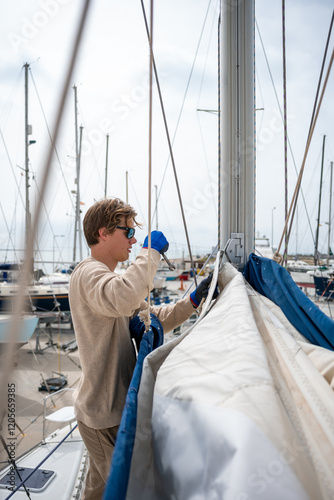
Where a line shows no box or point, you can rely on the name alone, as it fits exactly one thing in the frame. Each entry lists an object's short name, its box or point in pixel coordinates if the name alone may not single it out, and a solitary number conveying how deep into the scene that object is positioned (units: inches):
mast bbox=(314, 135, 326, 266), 766.1
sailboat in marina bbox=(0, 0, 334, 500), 19.9
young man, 44.1
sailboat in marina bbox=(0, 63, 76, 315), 401.1
